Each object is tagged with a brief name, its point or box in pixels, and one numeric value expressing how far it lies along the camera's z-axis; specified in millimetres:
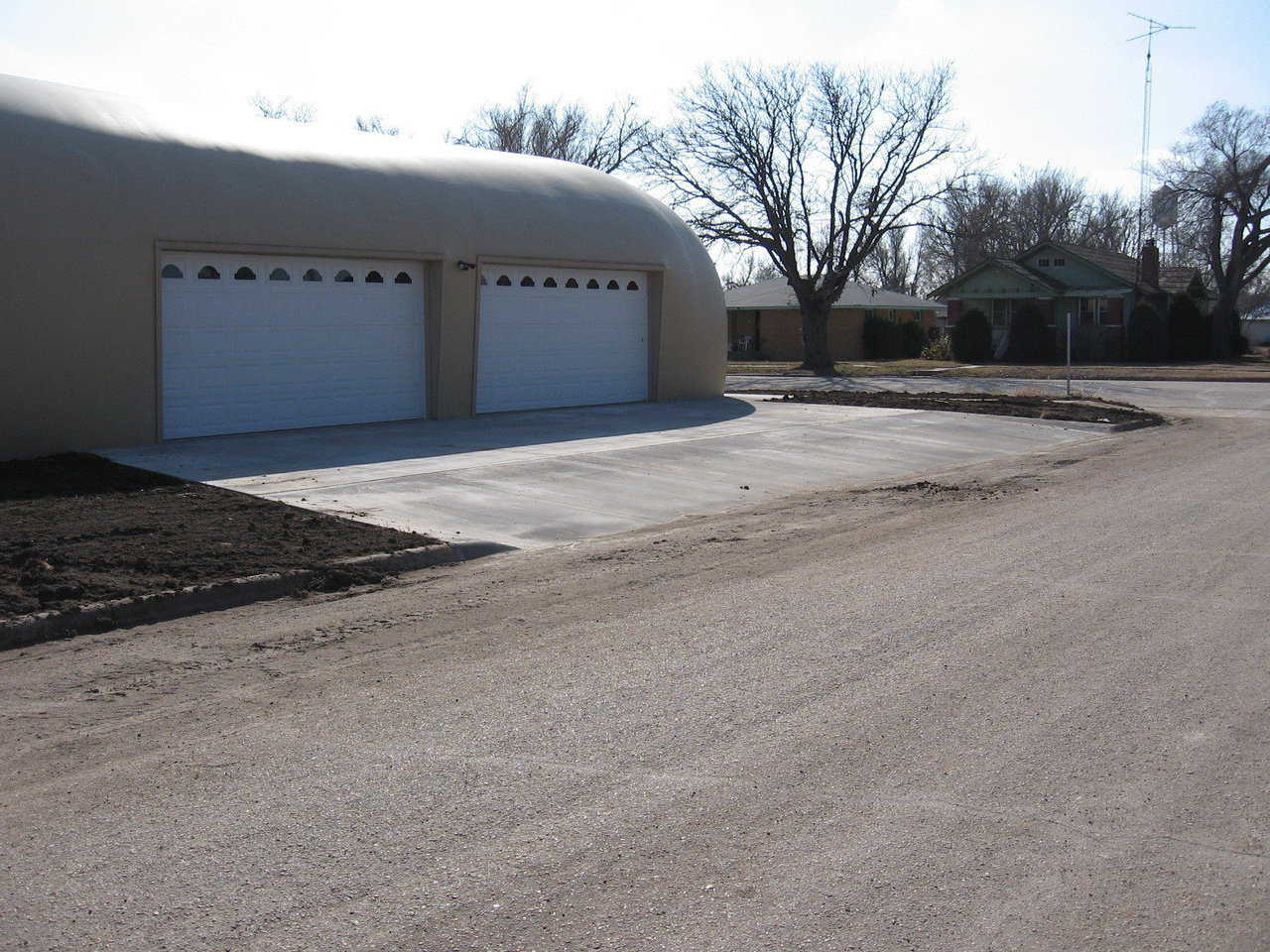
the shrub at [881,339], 56688
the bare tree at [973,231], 64312
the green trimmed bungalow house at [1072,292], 53750
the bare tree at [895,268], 89125
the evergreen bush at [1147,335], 51656
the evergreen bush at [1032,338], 52500
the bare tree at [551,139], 54469
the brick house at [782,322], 56125
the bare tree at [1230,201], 53688
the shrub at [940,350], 54794
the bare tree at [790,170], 43156
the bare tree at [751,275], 89625
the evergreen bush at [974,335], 52750
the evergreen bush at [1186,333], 52500
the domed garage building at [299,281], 15305
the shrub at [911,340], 57531
